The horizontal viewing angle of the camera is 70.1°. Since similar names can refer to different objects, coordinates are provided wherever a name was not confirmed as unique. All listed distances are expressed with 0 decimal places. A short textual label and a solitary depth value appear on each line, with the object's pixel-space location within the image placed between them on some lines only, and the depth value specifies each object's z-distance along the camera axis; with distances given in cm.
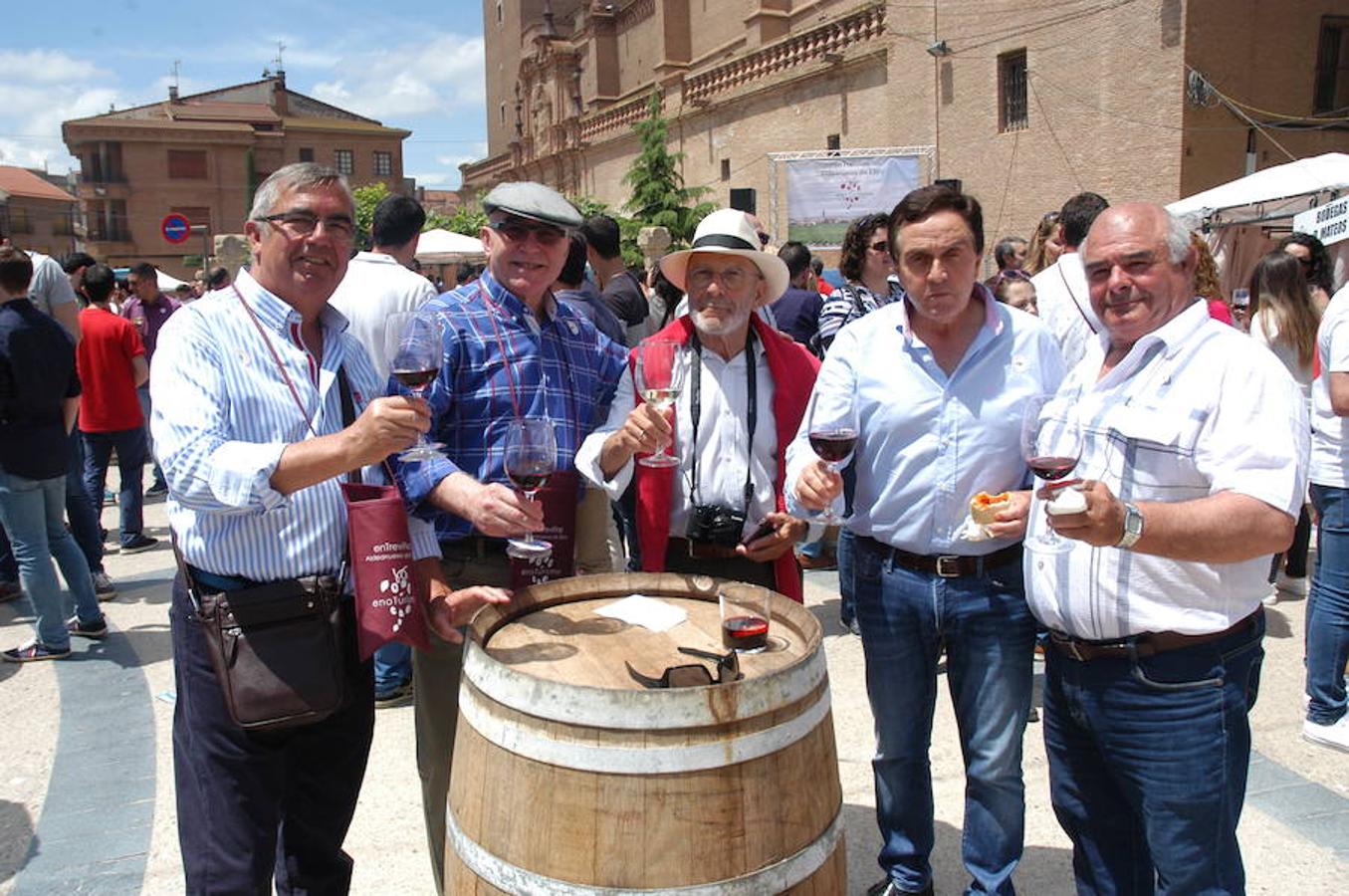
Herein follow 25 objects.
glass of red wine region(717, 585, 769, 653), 218
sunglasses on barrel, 192
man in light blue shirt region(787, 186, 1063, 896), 265
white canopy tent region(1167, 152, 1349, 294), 983
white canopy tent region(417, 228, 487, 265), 1395
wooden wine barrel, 175
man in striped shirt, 218
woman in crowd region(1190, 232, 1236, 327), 394
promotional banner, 1769
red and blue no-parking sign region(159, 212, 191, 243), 1728
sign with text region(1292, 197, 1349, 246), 697
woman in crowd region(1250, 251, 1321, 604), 550
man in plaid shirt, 272
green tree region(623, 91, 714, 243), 2964
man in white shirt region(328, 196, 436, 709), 478
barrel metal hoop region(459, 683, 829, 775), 174
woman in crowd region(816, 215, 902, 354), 541
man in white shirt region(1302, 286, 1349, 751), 404
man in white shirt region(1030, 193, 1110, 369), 436
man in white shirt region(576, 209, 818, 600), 307
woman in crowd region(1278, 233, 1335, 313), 648
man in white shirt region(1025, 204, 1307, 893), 201
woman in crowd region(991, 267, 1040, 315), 528
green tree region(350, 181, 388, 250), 4926
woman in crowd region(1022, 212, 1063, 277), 564
